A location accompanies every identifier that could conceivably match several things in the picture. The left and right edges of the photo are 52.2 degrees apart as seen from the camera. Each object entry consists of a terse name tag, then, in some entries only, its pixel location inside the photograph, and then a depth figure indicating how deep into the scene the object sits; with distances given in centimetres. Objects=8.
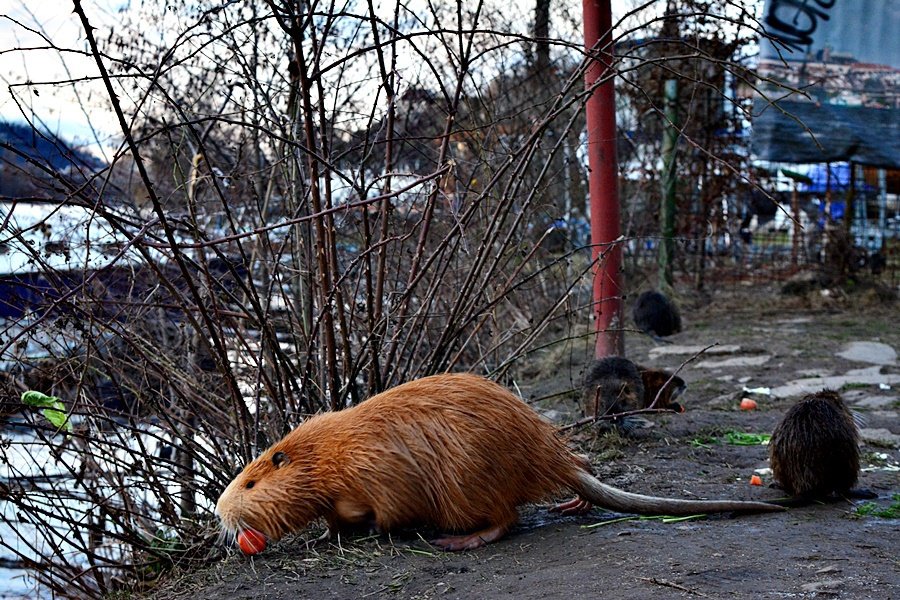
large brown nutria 356
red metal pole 651
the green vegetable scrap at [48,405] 335
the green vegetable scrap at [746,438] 544
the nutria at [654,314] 949
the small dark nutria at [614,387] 540
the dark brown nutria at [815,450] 398
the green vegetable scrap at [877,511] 387
